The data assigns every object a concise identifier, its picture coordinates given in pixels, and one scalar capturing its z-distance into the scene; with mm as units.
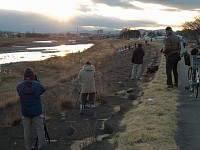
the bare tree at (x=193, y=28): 49606
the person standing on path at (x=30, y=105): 4972
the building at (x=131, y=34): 120275
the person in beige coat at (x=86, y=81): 7334
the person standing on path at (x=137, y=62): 12205
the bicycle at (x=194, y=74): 7694
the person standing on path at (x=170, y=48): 8233
